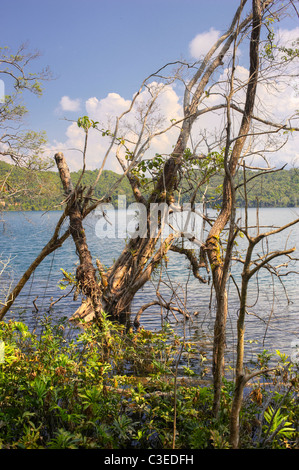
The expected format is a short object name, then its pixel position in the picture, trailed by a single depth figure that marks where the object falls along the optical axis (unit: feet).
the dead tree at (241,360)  9.40
